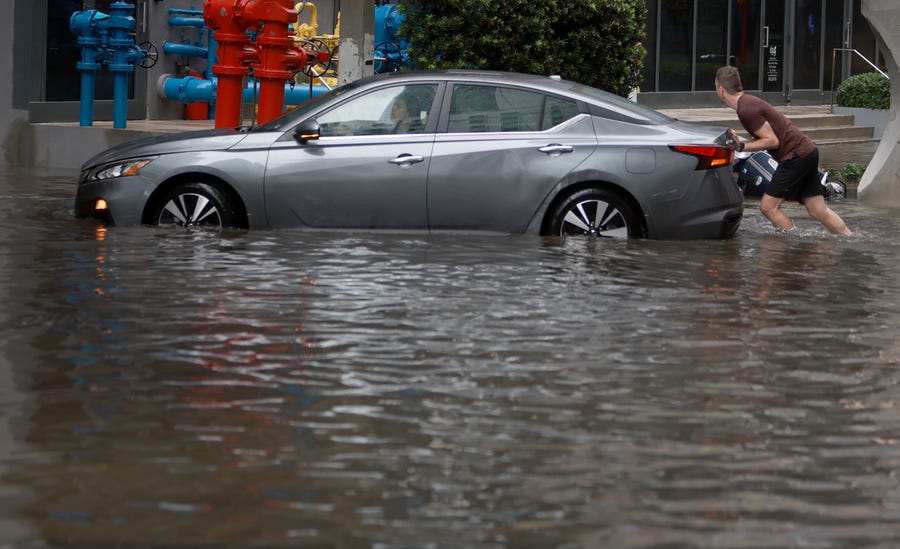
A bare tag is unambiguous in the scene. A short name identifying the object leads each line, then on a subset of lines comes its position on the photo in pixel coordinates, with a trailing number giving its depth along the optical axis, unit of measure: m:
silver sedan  11.38
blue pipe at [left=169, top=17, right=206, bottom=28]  21.80
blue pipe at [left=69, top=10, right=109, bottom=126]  19.34
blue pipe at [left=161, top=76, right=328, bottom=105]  21.39
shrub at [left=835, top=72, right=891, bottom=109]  29.02
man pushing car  12.90
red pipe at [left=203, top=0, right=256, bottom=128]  15.91
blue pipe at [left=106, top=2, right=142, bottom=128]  19.12
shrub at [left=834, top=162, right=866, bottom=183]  19.77
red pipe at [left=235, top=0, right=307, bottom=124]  15.52
